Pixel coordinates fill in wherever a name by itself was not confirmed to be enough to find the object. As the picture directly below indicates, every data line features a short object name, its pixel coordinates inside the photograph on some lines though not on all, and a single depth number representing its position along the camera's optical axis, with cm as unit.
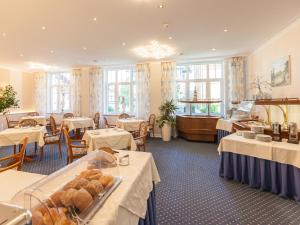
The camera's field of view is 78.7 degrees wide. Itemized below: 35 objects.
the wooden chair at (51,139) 468
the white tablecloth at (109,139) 364
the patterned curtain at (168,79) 734
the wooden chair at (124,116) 747
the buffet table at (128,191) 107
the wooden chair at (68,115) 790
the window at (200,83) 745
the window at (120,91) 848
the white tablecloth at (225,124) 523
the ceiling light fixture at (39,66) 791
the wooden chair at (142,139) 438
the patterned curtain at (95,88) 838
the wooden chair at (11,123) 696
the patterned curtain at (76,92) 855
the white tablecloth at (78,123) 655
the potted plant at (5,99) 348
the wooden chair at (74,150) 349
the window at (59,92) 938
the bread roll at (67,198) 101
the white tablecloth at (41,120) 772
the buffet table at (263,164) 264
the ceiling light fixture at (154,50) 539
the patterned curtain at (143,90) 762
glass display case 92
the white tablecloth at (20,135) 405
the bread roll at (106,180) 128
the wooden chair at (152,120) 719
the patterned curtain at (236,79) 665
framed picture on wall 420
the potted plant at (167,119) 696
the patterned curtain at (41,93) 943
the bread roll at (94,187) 113
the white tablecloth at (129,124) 631
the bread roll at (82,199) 101
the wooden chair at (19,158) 192
